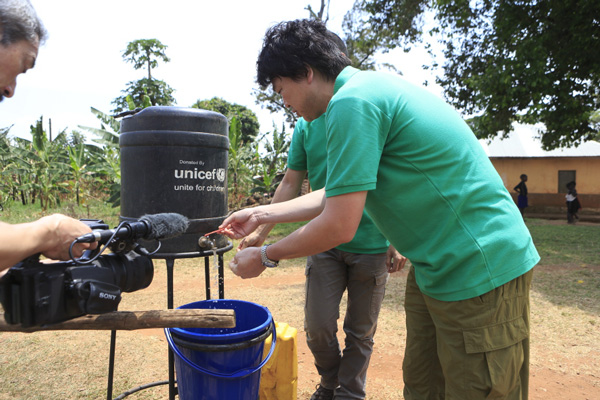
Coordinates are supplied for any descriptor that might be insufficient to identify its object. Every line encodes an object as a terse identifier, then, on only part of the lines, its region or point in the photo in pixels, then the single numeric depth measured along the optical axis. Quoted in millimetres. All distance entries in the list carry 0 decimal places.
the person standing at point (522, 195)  15242
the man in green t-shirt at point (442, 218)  1505
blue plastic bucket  1919
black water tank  2420
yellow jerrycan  2599
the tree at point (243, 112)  30778
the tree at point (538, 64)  9086
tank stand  2433
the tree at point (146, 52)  20047
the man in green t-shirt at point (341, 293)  2789
